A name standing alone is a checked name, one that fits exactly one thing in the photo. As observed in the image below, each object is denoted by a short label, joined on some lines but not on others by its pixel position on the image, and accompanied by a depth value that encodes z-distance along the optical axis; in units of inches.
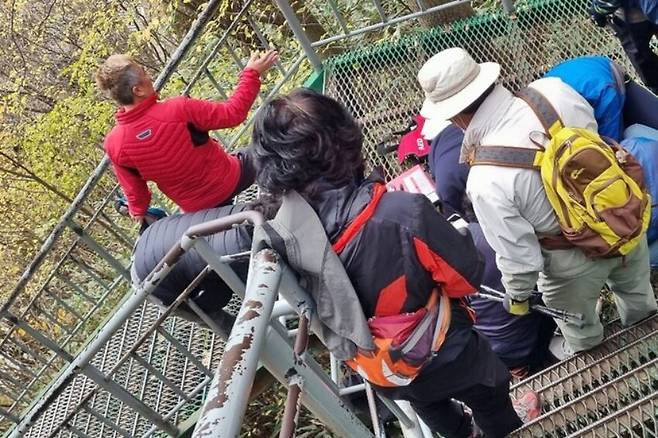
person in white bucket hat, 93.9
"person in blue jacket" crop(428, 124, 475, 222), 122.1
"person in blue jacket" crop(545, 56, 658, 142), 115.1
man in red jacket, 122.3
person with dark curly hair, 72.9
